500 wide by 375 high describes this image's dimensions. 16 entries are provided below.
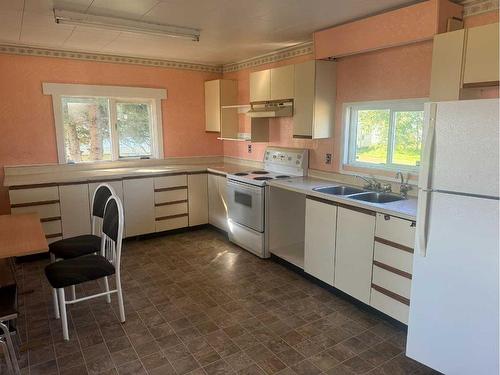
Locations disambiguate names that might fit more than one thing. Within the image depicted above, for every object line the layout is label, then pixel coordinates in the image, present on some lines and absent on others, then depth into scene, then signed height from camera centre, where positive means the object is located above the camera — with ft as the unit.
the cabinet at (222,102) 16.06 +1.18
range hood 12.36 +0.71
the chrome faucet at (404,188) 9.38 -1.53
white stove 12.27 -2.31
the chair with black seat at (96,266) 7.72 -3.12
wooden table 6.77 -2.25
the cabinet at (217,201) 14.84 -3.06
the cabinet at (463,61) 6.91 +1.36
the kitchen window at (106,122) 14.05 +0.28
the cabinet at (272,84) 12.07 +1.57
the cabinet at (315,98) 11.17 +0.97
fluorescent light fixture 9.09 +2.83
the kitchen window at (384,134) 9.80 -0.17
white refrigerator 5.67 -1.89
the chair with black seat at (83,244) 9.13 -3.03
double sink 9.75 -1.84
